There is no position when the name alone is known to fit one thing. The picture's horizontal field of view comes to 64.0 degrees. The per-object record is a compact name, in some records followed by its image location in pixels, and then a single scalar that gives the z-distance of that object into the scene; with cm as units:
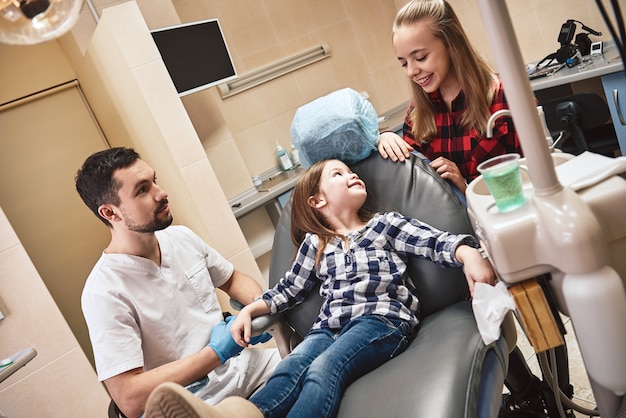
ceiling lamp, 75
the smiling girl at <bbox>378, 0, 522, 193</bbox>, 147
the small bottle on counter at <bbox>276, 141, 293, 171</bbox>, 352
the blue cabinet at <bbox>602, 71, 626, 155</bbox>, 233
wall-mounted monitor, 273
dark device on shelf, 279
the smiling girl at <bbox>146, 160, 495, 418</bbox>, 118
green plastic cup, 88
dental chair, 103
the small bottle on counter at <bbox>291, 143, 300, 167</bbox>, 355
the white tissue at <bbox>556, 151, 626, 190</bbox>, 86
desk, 231
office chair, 240
